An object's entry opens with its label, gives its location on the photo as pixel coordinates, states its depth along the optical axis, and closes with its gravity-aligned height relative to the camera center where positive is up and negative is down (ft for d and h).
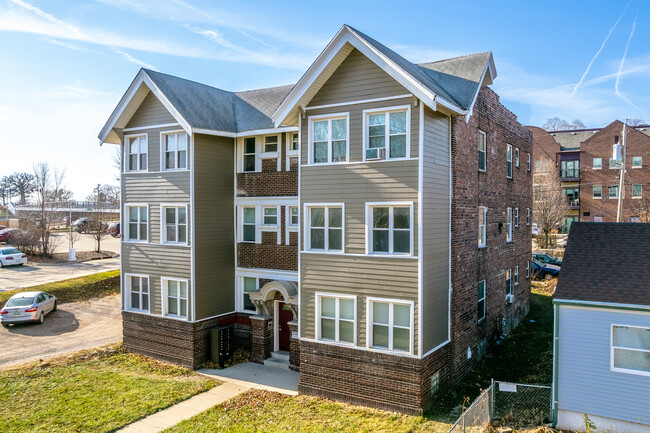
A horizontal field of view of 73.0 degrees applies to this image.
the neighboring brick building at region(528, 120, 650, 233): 141.28 +14.68
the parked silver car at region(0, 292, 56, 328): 67.56 -15.70
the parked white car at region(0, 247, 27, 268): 104.94 -11.73
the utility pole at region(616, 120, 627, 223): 57.28 +2.16
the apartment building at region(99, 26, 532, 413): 40.57 -1.23
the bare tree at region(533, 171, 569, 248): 124.06 +1.59
